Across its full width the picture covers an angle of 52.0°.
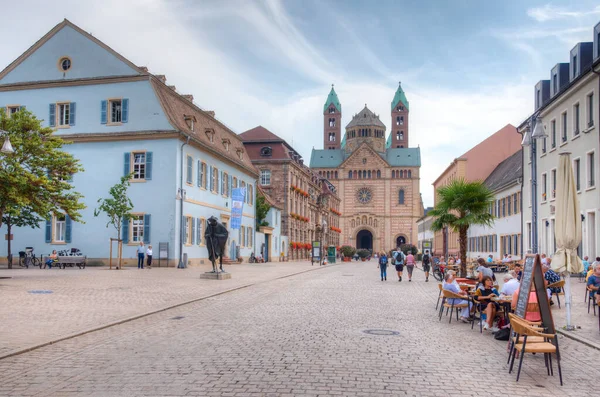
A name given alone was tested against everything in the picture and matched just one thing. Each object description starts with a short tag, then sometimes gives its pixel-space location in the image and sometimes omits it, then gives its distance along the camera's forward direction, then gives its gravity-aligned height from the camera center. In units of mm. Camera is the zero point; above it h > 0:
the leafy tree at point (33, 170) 21188 +2269
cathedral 112750 +7372
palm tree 24750 +1242
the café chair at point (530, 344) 7539 -1392
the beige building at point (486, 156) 61062 +8055
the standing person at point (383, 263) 29156 -1338
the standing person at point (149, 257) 33969 -1367
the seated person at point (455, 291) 13235 -1261
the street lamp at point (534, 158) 16922 +2433
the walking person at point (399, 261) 28703 -1249
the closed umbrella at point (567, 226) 11555 +202
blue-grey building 35375 +5635
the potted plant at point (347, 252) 76000 -2234
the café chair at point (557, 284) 15706 -1228
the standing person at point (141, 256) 33125 -1279
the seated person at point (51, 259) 32719 -1505
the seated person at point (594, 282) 13828 -1050
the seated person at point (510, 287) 11703 -973
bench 32750 -1585
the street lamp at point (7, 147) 18812 +2559
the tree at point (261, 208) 56125 +2308
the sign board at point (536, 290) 8695 -799
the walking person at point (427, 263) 29578 -1366
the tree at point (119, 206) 31453 +1327
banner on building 37938 +1560
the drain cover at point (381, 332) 11070 -1779
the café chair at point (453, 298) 12962 -1326
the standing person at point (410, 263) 29369 -1358
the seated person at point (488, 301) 11609 -1254
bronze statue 26219 -262
